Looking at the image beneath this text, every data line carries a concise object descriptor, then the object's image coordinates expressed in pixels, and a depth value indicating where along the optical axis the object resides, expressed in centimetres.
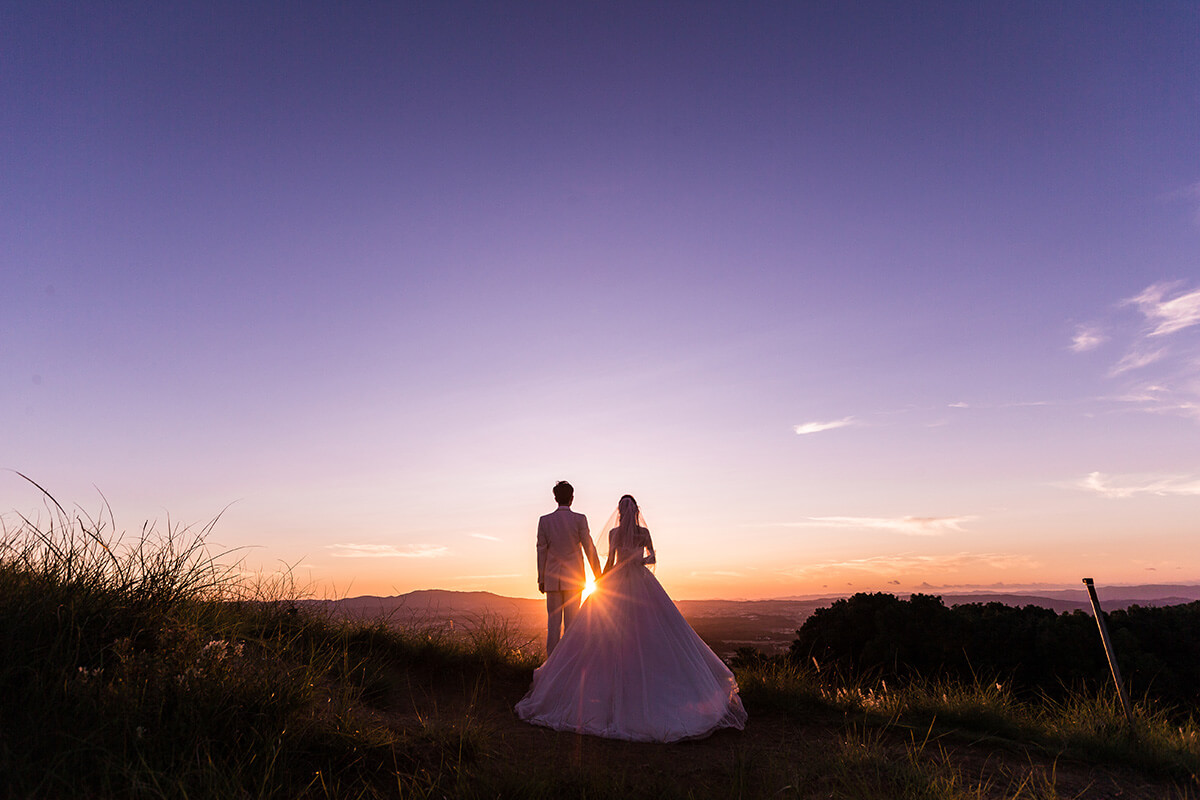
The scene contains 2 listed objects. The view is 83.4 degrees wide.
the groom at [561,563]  1016
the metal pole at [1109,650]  721
